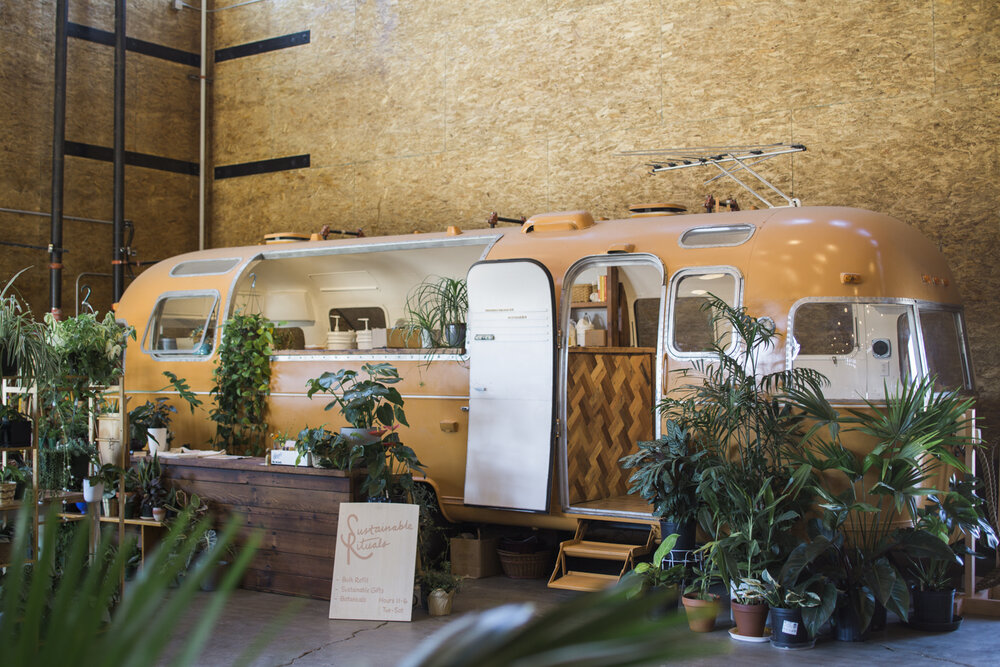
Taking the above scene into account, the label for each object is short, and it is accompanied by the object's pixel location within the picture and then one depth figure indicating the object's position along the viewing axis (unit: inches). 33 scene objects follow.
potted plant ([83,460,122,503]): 245.8
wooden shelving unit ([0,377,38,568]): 209.4
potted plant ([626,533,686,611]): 233.3
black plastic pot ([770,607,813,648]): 220.4
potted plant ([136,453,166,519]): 285.6
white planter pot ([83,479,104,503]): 243.2
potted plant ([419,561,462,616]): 251.1
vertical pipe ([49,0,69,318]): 434.9
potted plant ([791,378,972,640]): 223.5
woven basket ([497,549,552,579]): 296.4
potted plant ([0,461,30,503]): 216.5
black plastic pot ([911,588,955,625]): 233.3
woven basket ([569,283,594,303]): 322.7
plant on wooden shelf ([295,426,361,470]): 265.7
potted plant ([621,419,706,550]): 244.1
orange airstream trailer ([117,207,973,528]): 250.5
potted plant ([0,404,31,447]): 220.1
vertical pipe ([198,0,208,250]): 494.6
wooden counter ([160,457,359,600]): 262.2
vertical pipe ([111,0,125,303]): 454.3
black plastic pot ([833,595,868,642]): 225.5
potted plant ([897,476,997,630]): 230.2
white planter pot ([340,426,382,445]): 267.1
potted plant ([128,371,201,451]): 320.5
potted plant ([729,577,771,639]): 226.2
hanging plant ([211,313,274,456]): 335.0
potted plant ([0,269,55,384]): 215.2
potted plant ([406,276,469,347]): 307.3
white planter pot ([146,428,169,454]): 334.6
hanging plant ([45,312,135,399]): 250.5
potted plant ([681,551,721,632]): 229.0
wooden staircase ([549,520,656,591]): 263.1
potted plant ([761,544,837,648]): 217.9
